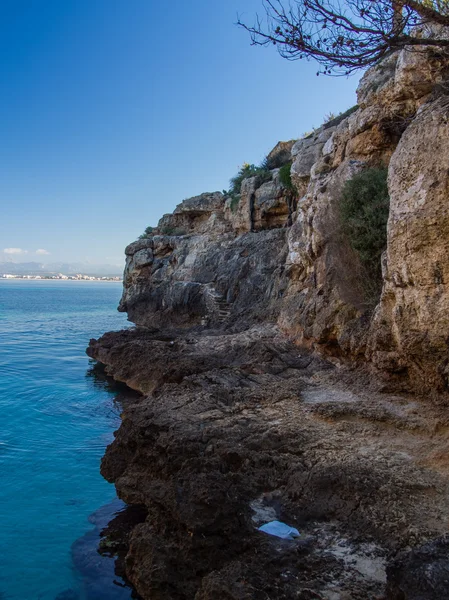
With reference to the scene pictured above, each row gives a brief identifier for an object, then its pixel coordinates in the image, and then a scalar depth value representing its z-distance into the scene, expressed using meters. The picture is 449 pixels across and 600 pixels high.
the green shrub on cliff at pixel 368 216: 10.71
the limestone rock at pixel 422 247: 7.68
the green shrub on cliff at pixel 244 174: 26.39
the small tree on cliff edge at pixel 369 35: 6.54
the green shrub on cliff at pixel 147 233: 34.76
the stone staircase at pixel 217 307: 21.28
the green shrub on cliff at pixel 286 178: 22.34
